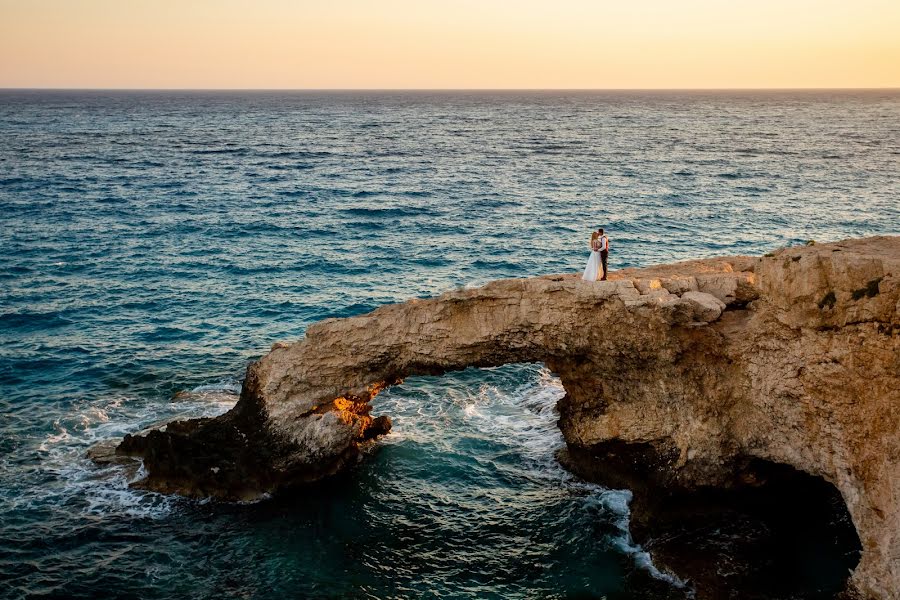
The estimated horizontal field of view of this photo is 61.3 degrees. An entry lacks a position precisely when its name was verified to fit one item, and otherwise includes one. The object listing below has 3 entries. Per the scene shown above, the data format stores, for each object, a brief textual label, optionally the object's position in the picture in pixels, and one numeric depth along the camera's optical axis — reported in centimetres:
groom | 2195
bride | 2200
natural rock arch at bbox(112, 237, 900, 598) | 1630
